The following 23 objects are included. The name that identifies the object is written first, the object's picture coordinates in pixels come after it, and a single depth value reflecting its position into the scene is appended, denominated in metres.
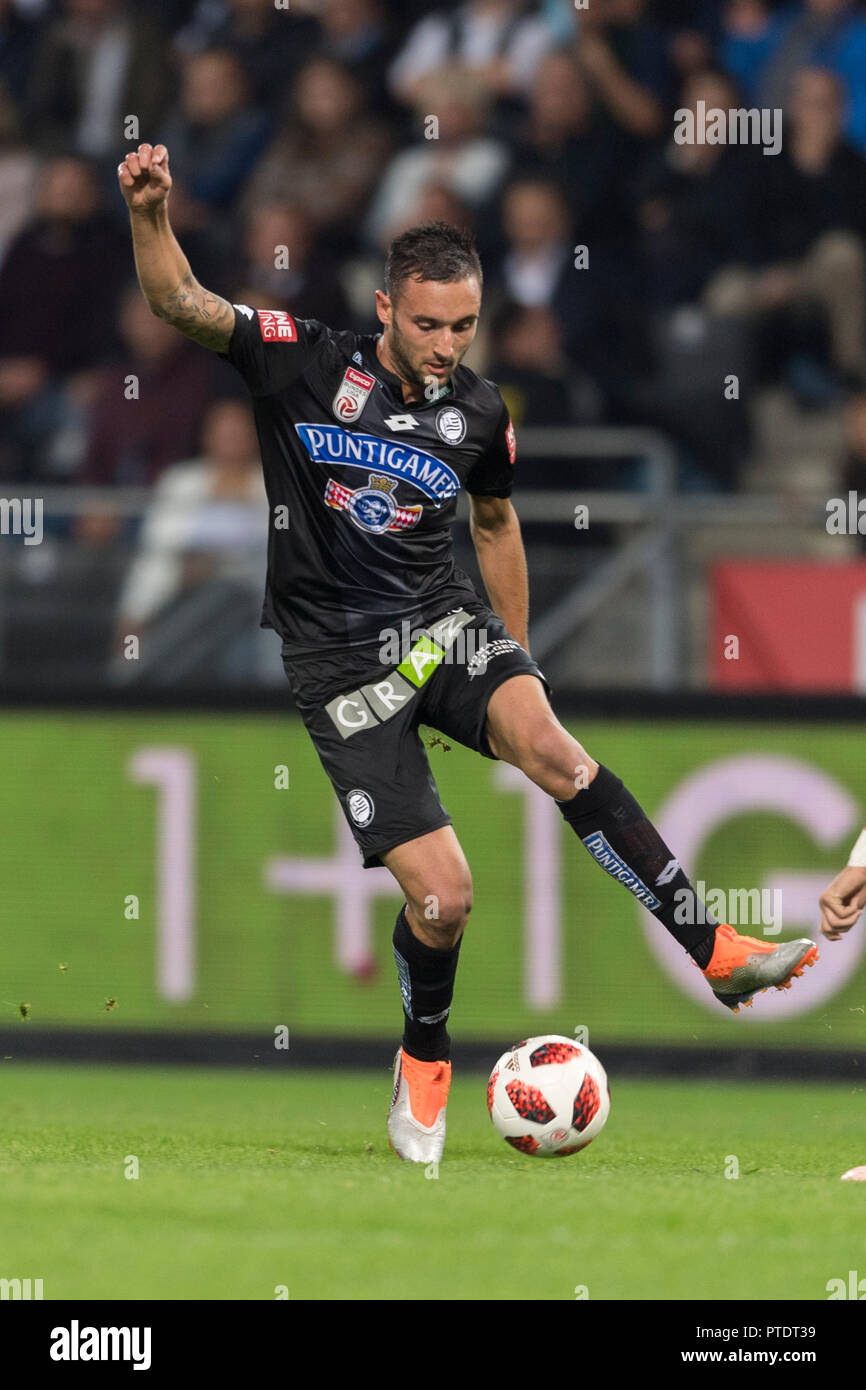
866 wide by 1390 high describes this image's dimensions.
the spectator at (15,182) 13.52
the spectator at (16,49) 14.08
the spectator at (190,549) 10.12
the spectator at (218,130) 13.42
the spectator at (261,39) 13.49
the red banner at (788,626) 10.21
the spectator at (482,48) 12.95
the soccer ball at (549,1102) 6.16
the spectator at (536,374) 11.39
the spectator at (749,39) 12.66
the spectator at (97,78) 13.66
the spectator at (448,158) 12.64
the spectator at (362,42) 13.35
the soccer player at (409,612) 6.09
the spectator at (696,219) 12.04
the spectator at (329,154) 13.04
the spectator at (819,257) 11.80
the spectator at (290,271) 12.05
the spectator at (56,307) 12.87
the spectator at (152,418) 12.04
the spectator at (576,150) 12.42
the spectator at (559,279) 12.00
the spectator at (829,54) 12.30
